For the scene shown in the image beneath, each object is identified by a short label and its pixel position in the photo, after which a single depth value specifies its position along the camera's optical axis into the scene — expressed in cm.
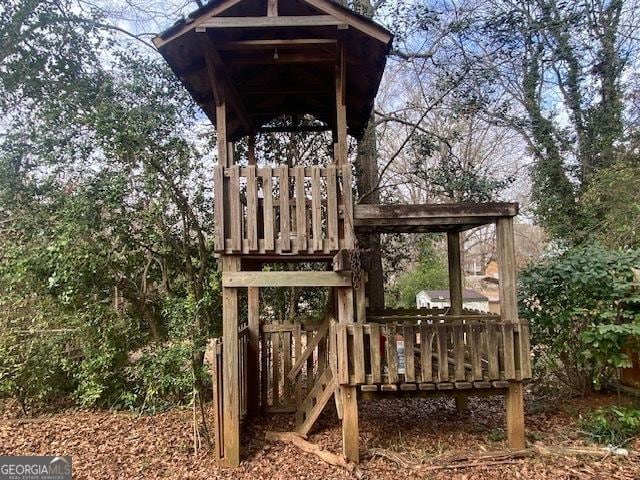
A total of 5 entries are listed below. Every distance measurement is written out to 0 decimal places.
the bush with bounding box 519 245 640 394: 501
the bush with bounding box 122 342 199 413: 598
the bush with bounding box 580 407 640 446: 466
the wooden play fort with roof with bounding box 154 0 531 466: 444
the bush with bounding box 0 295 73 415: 607
